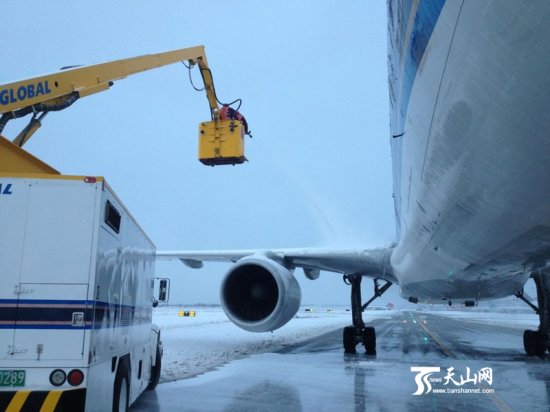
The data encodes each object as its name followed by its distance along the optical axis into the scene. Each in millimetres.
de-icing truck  3836
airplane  2717
